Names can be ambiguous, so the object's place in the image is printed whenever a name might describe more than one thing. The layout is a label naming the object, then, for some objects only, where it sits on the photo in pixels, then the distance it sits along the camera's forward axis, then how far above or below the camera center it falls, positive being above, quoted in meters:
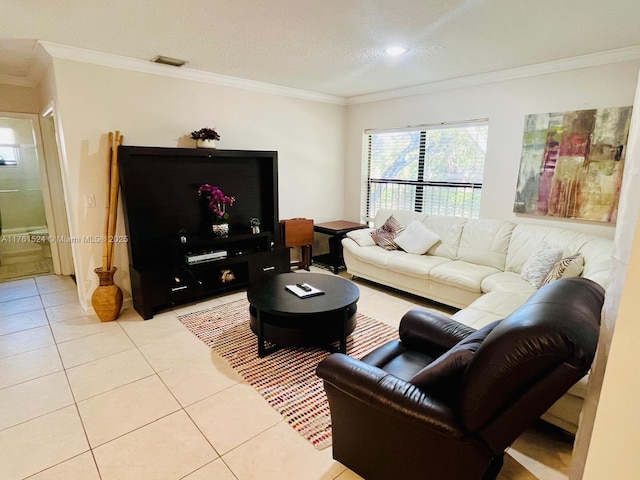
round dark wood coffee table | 2.56 -1.11
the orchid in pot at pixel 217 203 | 3.83 -0.30
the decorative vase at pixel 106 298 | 3.26 -1.17
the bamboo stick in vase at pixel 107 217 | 3.30 -0.40
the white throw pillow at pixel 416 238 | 4.05 -0.74
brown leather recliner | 1.05 -0.85
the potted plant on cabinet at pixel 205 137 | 3.72 +0.42
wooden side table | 4.76 -0.84
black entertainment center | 3.40 -0.55
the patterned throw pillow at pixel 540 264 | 3.00 -0.77
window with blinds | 4.14 +0.12
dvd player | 3.58 -0.86
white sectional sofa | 2.71 -0.91
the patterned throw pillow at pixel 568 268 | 2.70 -0.71
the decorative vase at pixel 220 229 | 3.86 -0.60
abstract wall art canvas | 3.04 +0.14
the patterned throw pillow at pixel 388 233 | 4.29 -0.72
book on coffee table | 2.81 -0.96
